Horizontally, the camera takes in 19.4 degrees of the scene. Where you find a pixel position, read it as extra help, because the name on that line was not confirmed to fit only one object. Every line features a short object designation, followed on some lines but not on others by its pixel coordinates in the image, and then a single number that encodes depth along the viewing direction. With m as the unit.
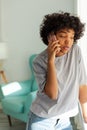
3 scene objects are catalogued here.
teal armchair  2.86
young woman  1.21
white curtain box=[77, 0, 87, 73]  2.89
